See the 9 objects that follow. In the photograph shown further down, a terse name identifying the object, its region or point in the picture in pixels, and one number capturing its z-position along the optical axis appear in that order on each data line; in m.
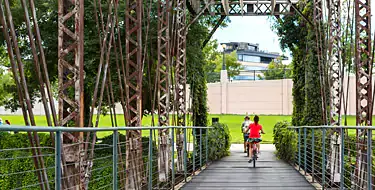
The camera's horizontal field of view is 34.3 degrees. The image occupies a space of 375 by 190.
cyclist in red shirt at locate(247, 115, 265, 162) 15.24
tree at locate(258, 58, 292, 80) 51.63
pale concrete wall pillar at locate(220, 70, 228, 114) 46.34
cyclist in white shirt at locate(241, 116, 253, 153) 19.67
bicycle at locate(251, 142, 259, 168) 15.10
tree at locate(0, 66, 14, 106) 30.43
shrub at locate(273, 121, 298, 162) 16.37
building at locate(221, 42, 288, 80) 99.31
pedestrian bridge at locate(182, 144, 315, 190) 10.60
